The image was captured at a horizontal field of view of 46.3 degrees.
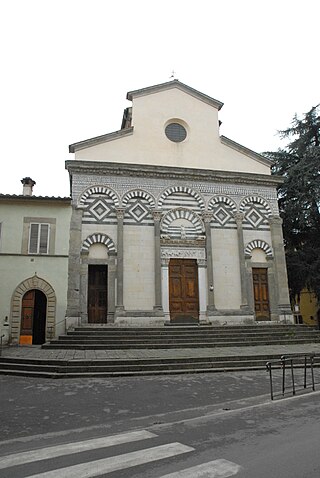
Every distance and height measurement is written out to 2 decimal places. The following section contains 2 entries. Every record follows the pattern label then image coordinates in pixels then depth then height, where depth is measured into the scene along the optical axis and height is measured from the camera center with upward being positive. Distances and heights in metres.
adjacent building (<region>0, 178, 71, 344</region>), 16.22 +2.16
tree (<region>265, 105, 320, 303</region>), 21.62 +6.62
